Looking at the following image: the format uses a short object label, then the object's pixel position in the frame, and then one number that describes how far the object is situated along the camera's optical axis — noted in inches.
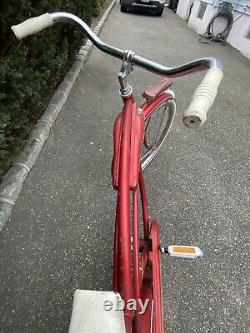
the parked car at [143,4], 390.9
